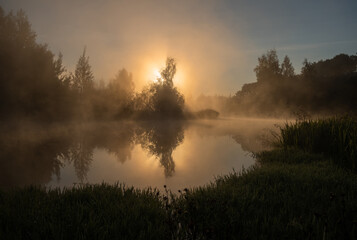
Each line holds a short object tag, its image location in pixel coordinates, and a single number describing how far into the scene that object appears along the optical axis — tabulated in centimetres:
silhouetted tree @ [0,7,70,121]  1936
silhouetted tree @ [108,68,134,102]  5029
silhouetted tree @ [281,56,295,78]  6212
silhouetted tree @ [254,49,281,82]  5400
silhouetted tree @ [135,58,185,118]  3422
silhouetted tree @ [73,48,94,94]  3869
